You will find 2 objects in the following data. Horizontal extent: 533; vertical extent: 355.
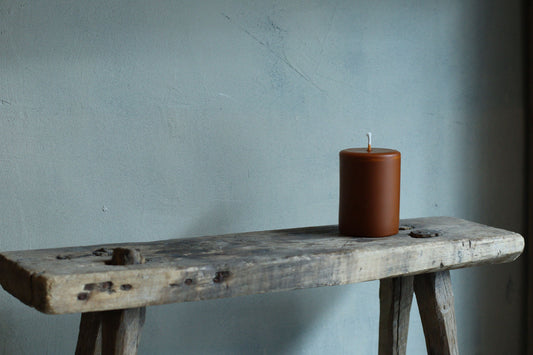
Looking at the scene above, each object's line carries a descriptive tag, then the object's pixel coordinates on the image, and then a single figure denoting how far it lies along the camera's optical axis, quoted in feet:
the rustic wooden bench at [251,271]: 3.74
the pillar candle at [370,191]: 4.23
